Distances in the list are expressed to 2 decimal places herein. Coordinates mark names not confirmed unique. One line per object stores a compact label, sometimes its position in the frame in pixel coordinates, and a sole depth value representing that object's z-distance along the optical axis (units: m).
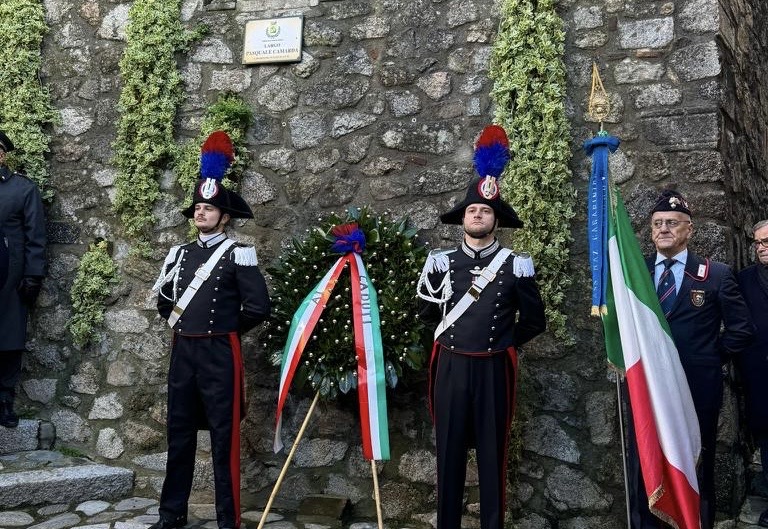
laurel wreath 4.46
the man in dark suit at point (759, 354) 4.22
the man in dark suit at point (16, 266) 5.21
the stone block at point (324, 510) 4.62
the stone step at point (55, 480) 4.64
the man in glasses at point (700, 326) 3.85
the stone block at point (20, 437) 5.23
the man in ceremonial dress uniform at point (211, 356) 4.30
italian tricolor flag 3.68
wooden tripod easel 3.97
